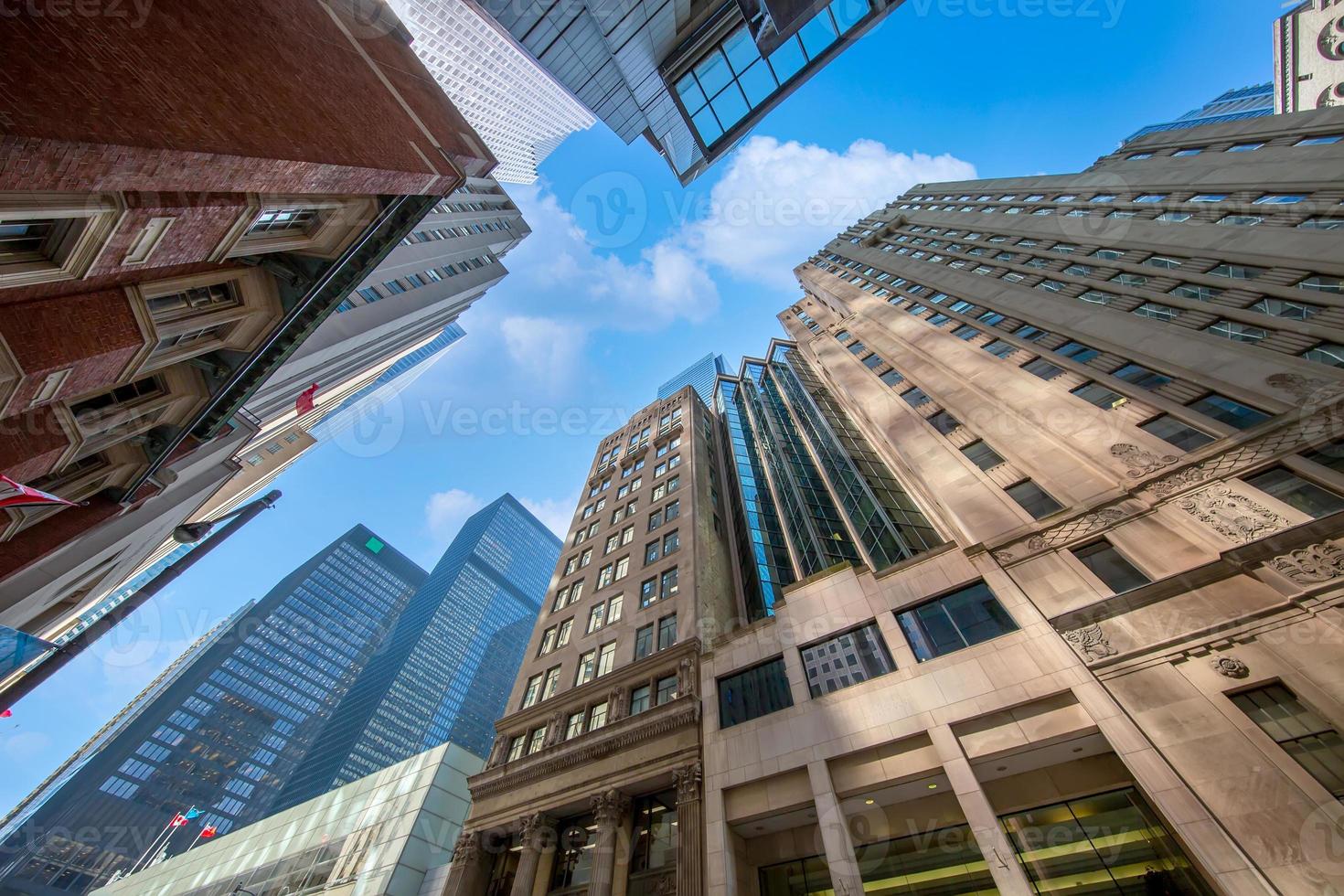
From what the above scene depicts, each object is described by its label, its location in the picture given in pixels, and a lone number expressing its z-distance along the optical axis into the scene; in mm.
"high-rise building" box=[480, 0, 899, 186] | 22922
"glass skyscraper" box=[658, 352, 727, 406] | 165500
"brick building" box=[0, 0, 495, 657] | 9273
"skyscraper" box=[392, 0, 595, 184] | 91500
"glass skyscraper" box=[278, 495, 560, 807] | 127438
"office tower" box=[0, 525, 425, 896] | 102938
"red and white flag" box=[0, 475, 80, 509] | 12039
